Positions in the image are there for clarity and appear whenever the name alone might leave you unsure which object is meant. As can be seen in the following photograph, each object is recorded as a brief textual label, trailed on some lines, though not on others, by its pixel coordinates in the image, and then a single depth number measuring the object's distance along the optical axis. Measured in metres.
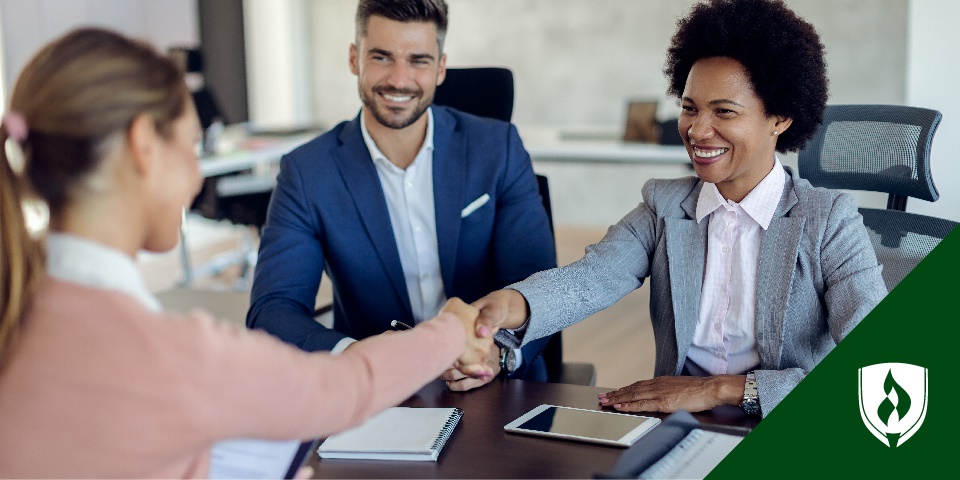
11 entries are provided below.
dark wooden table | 1.41
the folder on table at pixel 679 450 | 1.23
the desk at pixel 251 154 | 4.92
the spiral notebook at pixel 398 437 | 1.47
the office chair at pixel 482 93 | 2.62
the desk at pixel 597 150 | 4.61
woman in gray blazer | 1.79
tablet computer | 1.50
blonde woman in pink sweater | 0.98
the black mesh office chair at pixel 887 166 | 2.05
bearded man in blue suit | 2.29
